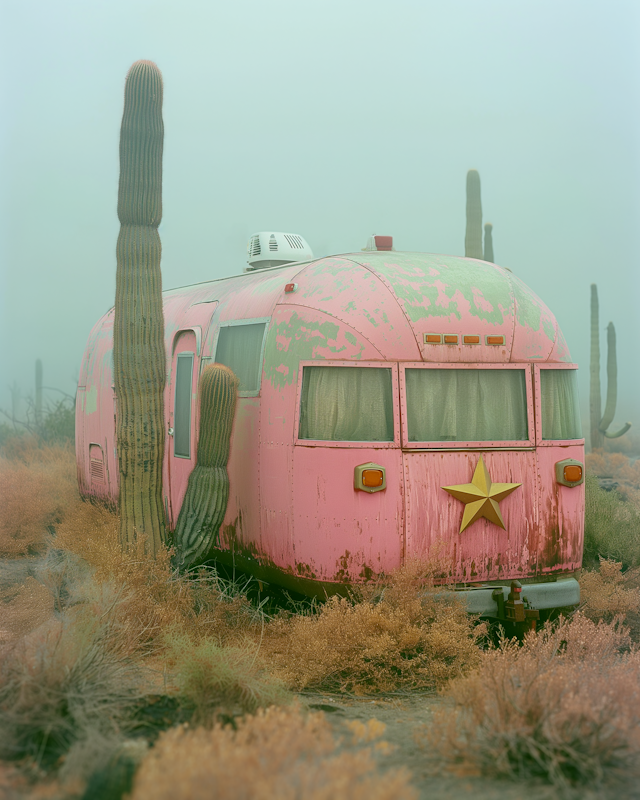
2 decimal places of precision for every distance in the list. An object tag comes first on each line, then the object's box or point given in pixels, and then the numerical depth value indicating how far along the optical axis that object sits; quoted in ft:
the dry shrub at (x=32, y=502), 31.48
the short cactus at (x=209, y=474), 20.36
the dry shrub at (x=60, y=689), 11.28
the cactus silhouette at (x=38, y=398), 63.77
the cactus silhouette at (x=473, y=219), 43.45
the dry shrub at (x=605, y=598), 21.06
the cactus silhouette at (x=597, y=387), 64.80
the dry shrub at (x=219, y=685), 12.87
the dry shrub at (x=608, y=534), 26.66
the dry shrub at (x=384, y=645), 15.88
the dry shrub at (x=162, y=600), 17.65
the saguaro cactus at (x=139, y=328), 21.71
